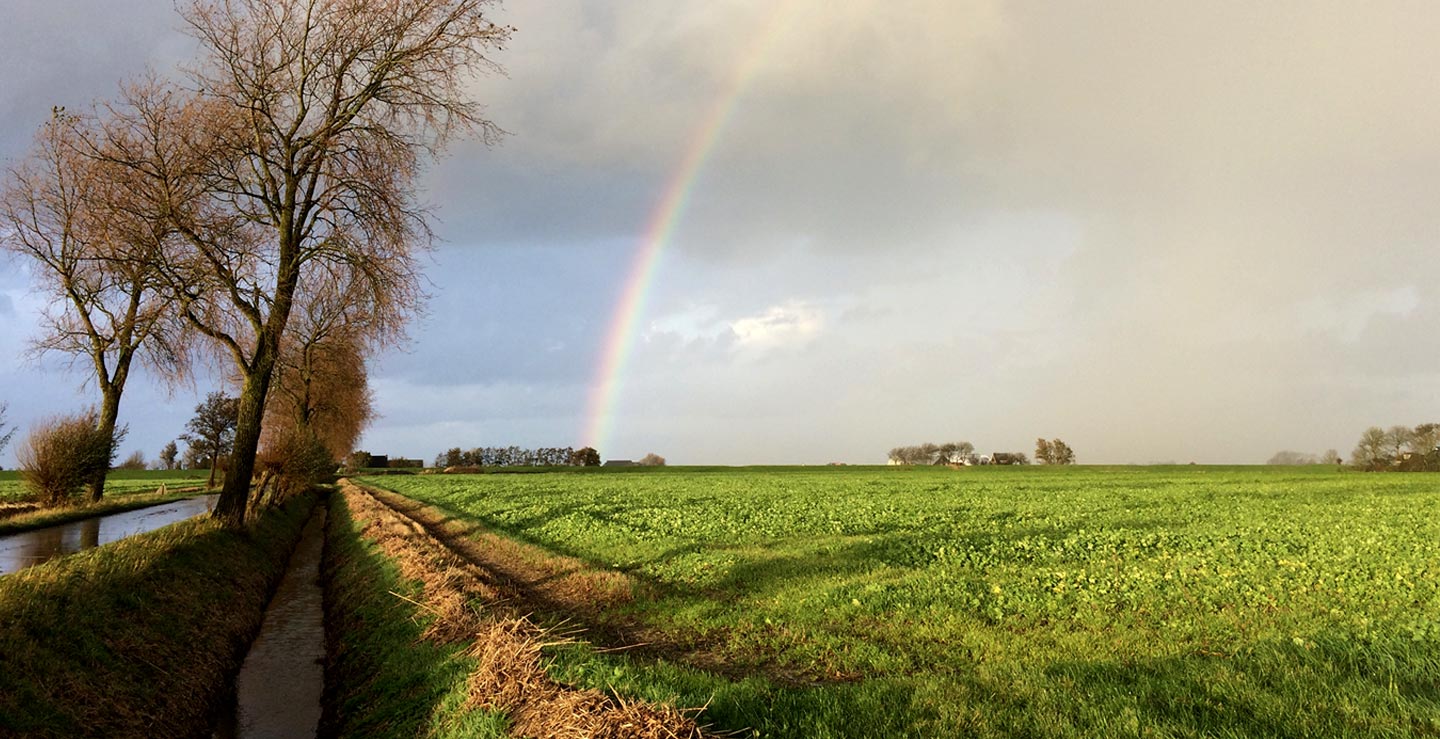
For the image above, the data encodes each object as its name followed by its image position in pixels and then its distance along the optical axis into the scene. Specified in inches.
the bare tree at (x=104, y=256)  756.0
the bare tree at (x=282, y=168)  772.6
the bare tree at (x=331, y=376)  900.0
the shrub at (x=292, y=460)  1306.6
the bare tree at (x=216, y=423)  2881.4
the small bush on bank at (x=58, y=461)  1160.2
